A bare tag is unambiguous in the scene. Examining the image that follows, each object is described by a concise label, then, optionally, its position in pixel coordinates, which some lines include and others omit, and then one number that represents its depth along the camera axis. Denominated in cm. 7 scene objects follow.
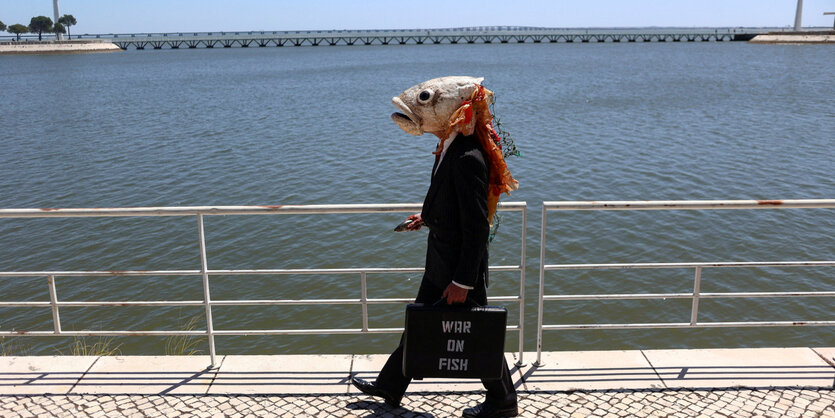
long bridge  15800
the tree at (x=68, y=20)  16799
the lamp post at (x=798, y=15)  12975
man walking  360
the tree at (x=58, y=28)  14854
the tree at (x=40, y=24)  15300
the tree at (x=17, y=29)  15175
